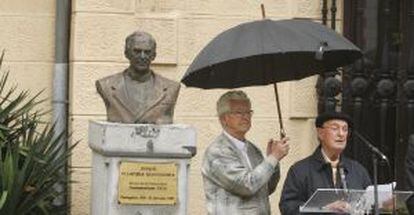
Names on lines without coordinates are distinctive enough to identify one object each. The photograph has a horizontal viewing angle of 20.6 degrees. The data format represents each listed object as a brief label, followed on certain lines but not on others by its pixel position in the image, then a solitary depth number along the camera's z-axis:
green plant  8.47
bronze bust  7.70
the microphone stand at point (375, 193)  6.54
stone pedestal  7.54
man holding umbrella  6.79
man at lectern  6.88
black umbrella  6.70
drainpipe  9.94
